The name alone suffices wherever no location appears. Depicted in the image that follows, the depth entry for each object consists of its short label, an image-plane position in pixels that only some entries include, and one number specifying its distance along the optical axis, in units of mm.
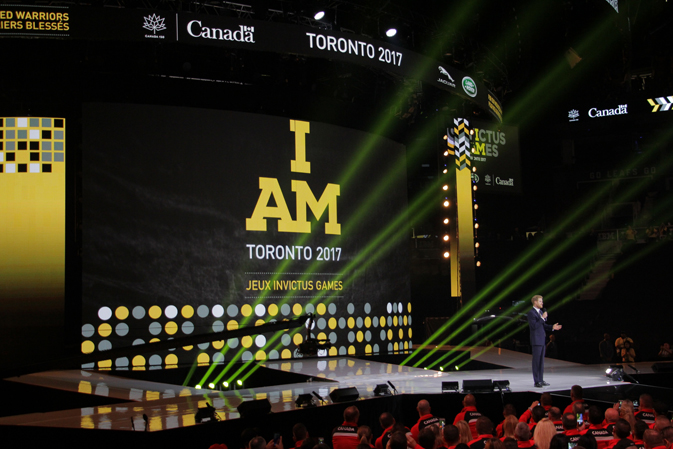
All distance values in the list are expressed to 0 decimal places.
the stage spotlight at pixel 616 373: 10164
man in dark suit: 9812
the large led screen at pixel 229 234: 12102
